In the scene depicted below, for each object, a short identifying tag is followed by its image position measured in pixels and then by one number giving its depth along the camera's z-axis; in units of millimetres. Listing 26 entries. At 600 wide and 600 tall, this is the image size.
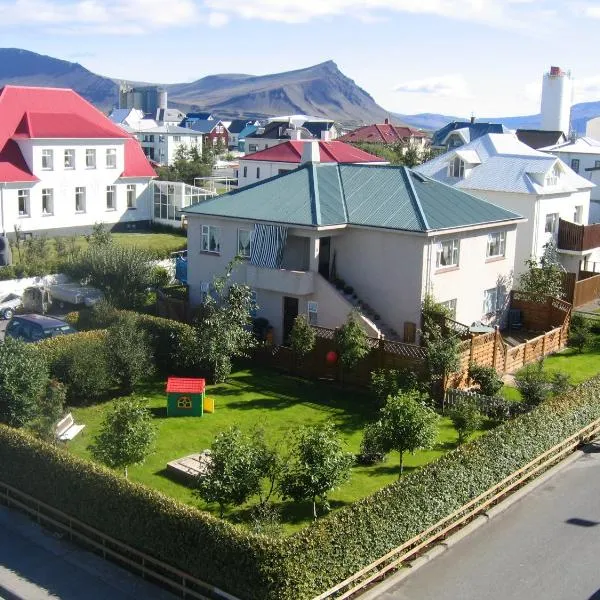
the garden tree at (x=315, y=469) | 18656
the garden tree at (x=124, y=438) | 19562
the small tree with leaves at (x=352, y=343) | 28484
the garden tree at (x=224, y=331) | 29469
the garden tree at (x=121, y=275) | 37438
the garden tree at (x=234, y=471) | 18219
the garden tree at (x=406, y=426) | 20953
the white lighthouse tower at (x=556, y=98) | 86438
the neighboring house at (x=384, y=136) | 126019
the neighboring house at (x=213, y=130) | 153962
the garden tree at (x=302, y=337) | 29844
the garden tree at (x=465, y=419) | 24031
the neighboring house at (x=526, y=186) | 43219
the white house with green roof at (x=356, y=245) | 32562
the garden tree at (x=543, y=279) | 38312
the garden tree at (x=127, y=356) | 27703
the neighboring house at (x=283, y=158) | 70875
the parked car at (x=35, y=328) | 31359
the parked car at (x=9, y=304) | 38281
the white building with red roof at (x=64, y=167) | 52344
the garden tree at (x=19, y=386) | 22703
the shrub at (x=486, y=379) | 28297
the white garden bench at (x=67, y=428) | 23422
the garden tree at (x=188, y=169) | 82500
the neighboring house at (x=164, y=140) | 113812
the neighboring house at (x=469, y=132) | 91750
